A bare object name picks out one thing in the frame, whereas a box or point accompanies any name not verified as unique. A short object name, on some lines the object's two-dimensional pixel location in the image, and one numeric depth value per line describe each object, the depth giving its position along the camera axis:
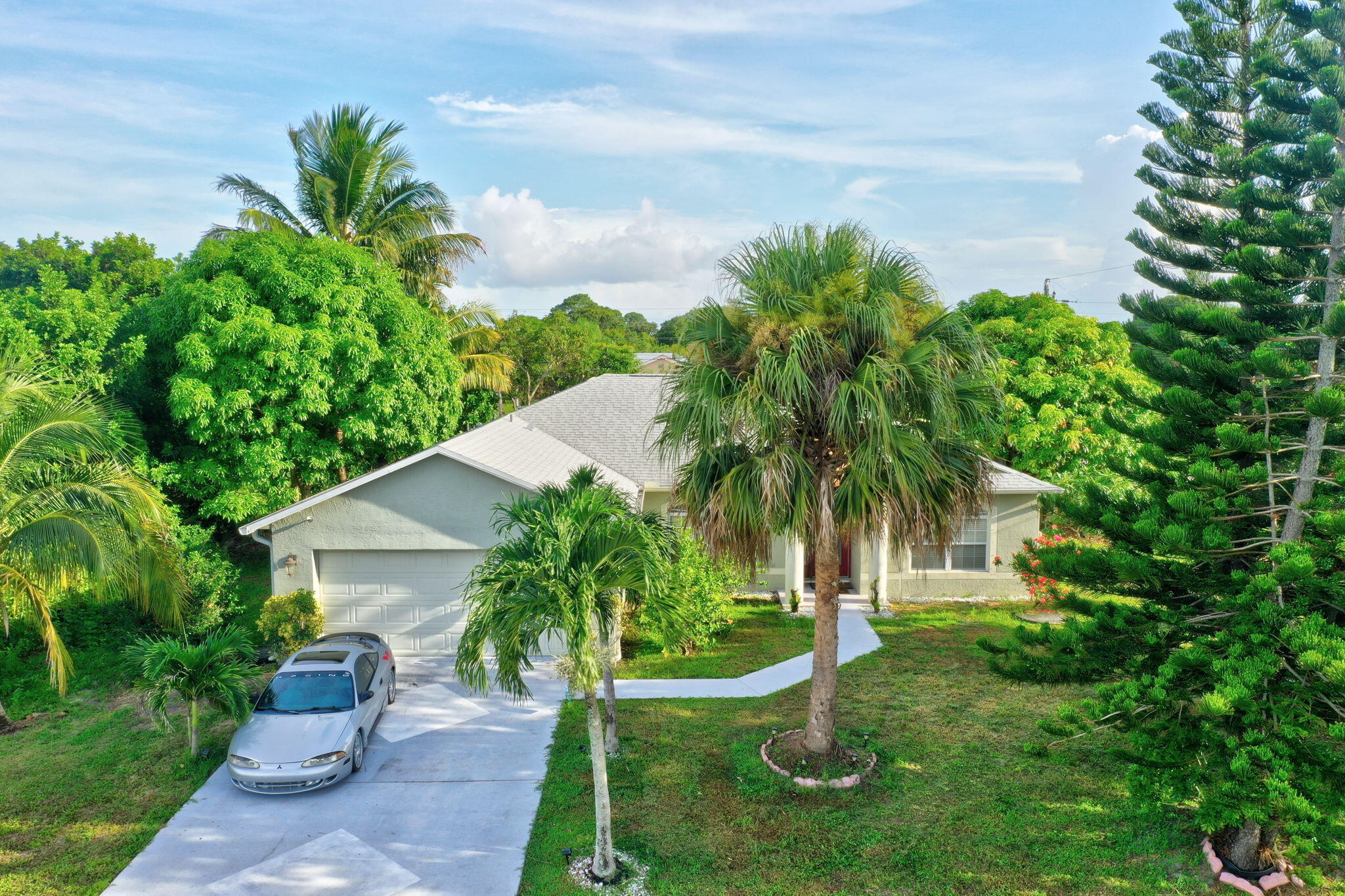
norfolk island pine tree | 6.55
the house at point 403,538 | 13.91
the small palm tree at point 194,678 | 10.15
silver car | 9.32
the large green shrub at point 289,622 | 13.48
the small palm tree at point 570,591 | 7.37
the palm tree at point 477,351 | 24.20
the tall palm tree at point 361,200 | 22.80
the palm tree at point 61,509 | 10.80
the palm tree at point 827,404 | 8.66
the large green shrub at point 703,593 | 13.66
